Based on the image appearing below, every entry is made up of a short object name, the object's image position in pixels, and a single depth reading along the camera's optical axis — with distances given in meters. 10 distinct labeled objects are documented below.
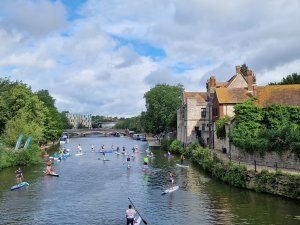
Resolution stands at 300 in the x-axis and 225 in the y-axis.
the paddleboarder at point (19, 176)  25.10
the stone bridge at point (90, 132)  112.83
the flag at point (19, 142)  34.99
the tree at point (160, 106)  66.55
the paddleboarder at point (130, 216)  14.96
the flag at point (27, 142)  34.61
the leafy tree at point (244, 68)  68.32
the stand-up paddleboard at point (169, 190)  21.75
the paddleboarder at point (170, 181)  23.09
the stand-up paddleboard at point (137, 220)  15.60
